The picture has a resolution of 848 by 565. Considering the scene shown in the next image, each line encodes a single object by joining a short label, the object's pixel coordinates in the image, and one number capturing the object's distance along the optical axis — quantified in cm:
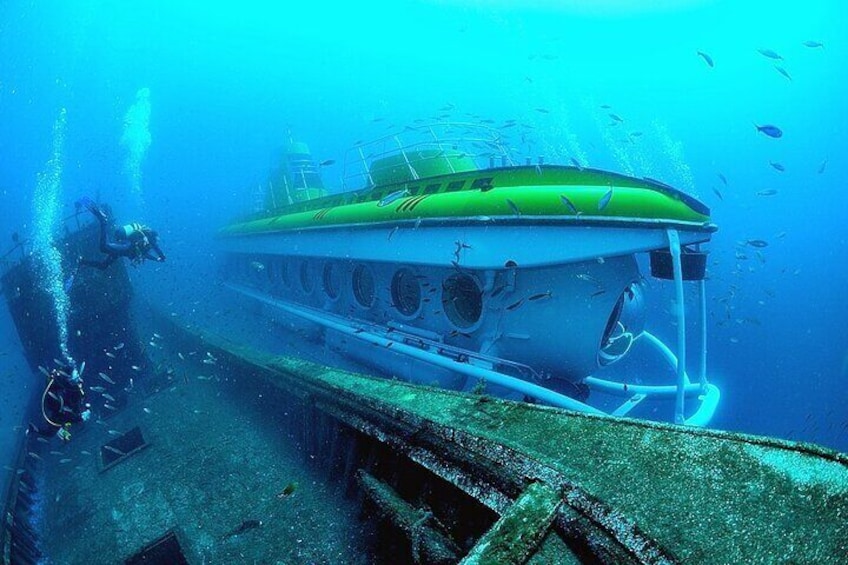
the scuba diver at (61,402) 566
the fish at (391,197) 683
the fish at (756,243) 781
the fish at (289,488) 318
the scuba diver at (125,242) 852
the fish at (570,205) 465
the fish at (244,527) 355
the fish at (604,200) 459
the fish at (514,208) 496
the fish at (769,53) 750
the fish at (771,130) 623
